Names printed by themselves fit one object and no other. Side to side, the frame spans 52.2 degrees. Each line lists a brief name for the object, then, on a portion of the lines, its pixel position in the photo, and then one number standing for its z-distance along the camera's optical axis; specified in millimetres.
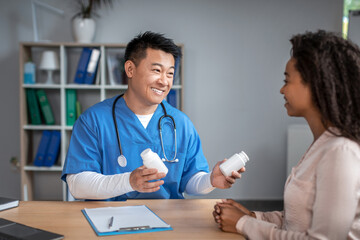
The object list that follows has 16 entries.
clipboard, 1089
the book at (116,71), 3408
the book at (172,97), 3391
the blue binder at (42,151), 3369
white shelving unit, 3314
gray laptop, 1014
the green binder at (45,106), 3363
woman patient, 907
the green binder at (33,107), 3341
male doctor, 1638
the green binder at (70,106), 3385
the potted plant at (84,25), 3348
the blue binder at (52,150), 3375
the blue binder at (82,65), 3326
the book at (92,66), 3318
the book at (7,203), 1287
